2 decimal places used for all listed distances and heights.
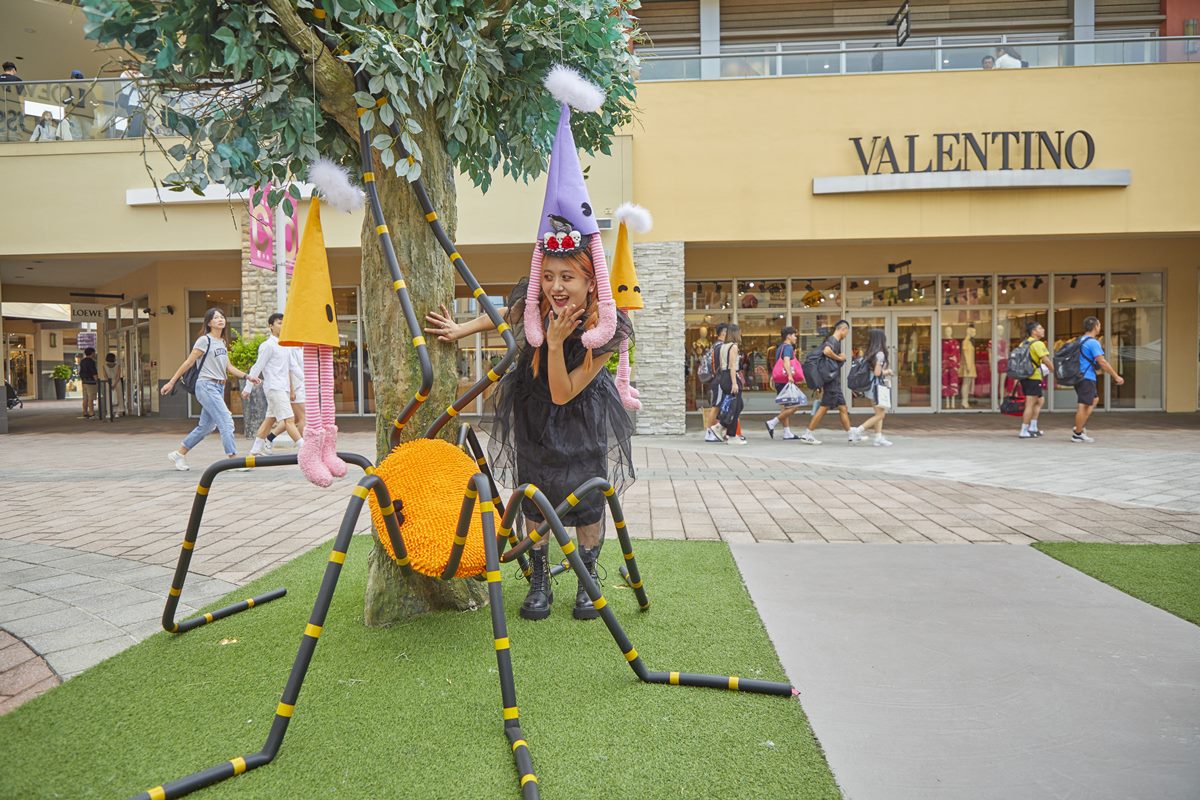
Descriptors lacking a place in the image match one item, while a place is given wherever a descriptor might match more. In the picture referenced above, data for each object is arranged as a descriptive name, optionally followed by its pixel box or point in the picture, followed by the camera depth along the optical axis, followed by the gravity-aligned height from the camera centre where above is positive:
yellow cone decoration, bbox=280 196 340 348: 2.40 +0.26
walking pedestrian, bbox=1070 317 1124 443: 9.44 -0.12
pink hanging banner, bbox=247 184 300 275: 8.51 +1.64
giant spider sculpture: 2.03 -0.54
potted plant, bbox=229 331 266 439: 10.49 +0.19
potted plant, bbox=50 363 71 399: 31.58 -0.08
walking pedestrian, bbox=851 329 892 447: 9.32 -0.19
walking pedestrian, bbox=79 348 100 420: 17.55 -0.03
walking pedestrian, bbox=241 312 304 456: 8.00 -0.03
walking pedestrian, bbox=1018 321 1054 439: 9.82 -0.29
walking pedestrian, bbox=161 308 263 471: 7.66 -0.07
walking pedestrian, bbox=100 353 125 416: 17.78 -0.09
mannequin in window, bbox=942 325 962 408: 15.52 +0.03
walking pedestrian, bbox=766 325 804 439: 10.18 +0.00
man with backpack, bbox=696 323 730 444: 9.81 -0.08
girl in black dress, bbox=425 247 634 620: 2.82 -0.24
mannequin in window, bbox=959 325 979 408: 15.48 +0.02
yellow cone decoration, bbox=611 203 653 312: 3.13 +0.48
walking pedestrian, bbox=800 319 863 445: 9.73 -0.30
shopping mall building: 11.83 +3.37
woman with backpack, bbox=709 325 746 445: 9.72 -0.28
